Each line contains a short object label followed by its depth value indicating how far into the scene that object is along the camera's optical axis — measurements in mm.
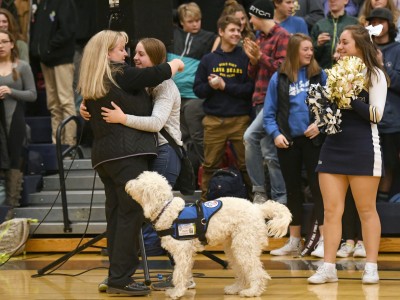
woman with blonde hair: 10653
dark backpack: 14514
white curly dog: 10334
